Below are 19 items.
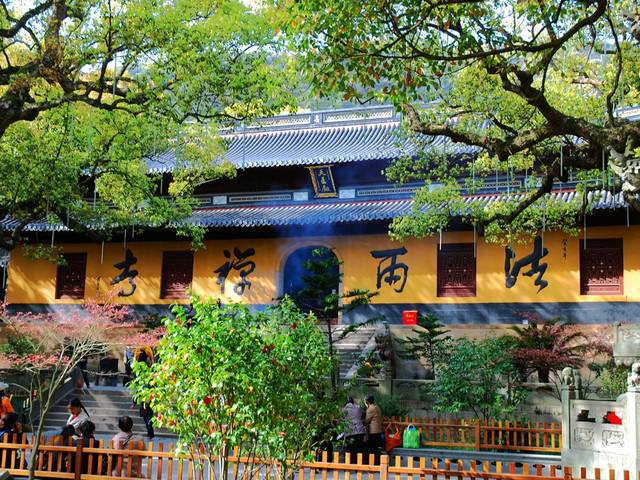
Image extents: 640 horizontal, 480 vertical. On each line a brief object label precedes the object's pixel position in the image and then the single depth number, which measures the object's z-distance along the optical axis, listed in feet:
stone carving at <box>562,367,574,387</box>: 40.29
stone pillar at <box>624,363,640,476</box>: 35.60
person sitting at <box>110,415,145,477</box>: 31.50
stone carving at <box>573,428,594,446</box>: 38.29
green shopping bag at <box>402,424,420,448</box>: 46.14
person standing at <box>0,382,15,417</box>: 43.65
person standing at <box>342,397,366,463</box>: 41.50
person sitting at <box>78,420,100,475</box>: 32.32
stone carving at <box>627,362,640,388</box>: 35.63
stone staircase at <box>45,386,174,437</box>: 56.92
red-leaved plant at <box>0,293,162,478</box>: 53.42
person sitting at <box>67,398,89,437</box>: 35.95
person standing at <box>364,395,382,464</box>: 41.93
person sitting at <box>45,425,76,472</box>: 32.50
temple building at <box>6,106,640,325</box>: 66.69
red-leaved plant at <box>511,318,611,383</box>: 55.16
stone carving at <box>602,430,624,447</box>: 37.01
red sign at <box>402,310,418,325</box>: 69.97
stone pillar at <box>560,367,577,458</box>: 39.40
